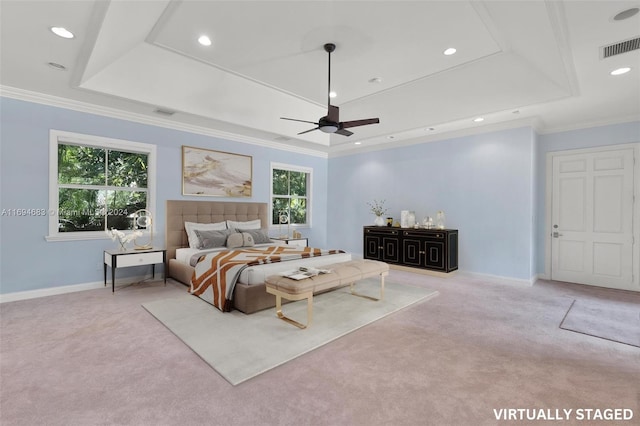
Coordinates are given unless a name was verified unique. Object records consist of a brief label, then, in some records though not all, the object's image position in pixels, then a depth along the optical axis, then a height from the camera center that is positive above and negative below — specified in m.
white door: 4.75 -0.07
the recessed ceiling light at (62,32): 2.62 +1.54
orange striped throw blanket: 3.56 -0.68
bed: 3.51 -0.64
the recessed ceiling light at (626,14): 2.34 +1.56
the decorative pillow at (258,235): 5.56 -0.42
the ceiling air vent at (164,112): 4.57 +1.50
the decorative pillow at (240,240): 5.08 -0.47
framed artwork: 5.44 +0.73
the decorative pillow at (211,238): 4.92 -0.43
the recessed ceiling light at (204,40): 2.97 +1.67
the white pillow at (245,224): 5.73 -0.23
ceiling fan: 3.43 +1.01
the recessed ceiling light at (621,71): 3.30 +1.55
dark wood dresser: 5.55 -0.66
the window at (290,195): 6.96 +0.41
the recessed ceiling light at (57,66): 3.24 +1.54
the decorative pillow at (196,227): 5.06 -0.28
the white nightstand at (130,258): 4.23 -0.67
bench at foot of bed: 3.06 -0.75
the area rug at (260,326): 2.47 -1.16
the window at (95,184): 4.26 +0.41
